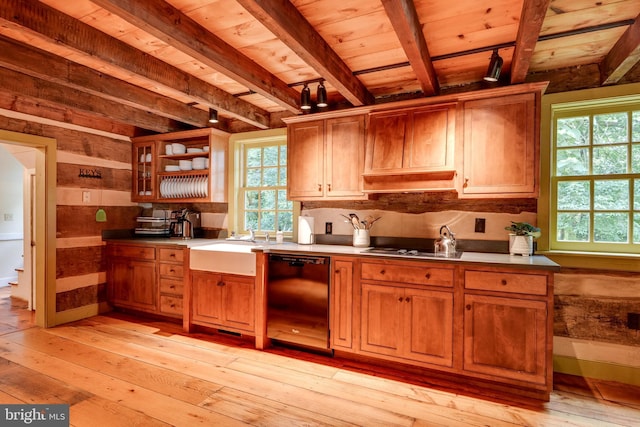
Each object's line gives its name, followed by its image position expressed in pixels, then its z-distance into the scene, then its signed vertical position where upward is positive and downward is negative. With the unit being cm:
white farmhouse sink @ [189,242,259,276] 313 -48
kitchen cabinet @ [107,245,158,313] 378 -81
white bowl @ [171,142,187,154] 419 +78
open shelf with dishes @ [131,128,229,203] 399 +54
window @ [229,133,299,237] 399 +27
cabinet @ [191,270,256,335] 314 -90
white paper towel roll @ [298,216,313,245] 352 -21
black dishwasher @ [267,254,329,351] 288 -81
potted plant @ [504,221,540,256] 258 -20
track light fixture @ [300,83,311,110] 287 +97
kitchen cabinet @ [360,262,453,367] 248 -80
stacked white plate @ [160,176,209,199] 403 +28
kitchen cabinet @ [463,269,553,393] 223 -80
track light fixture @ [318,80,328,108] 281 +98
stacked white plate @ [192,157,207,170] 405 +57
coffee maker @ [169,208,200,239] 416 -18
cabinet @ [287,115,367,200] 314 +51
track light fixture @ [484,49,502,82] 232 +100
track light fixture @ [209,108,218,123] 349 +100
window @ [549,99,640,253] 261 +28
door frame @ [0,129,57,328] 355 -26
